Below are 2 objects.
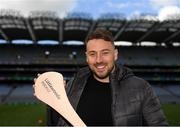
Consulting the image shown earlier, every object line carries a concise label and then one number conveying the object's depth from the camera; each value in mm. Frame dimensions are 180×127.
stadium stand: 18081
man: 1038
